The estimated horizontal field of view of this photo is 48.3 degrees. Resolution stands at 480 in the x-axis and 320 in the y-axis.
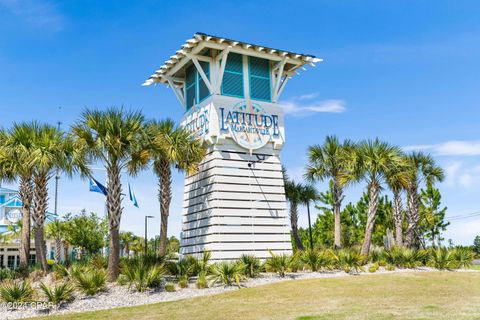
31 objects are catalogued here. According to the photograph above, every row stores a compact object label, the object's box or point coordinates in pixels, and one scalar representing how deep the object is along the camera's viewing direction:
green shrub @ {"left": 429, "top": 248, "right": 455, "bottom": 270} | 29.41
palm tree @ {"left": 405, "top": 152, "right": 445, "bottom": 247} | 35.75
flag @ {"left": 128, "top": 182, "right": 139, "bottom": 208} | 39.61
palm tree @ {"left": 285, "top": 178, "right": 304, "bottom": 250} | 37.73
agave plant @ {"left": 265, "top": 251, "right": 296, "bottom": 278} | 23.91
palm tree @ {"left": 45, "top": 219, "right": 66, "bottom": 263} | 45.91
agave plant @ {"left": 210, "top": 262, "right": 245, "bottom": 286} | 21.14
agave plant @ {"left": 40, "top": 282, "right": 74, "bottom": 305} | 17.94
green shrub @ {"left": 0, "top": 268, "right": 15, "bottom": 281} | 24.20
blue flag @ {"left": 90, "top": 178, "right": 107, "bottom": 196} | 38.50
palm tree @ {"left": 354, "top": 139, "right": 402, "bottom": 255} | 31.64
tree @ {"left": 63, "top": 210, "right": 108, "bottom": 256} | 47.25
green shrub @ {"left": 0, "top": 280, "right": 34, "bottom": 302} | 18.28
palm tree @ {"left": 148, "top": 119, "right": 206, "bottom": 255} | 25.80
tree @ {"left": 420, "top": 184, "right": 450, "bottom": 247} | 55.09
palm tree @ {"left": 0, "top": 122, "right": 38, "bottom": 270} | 25.00
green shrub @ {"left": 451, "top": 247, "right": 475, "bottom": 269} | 30.19
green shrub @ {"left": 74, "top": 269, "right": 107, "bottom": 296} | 19.22
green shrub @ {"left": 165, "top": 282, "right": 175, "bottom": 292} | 20.15
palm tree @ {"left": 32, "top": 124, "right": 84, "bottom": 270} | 24.18
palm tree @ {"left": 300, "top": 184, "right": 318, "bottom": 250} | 38.00
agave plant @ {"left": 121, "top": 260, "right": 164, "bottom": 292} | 19.91
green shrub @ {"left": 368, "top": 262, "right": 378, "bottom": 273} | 26.14
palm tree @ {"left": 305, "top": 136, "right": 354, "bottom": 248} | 34.16
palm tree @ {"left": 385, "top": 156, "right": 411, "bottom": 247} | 32.44
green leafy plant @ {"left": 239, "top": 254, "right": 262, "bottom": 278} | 22.95
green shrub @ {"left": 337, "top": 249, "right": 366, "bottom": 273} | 26.14
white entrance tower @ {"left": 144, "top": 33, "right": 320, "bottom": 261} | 28.27
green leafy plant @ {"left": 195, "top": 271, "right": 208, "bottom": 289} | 20.75
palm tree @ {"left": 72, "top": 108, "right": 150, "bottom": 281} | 21.64
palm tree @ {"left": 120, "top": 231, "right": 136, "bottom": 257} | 78.46
